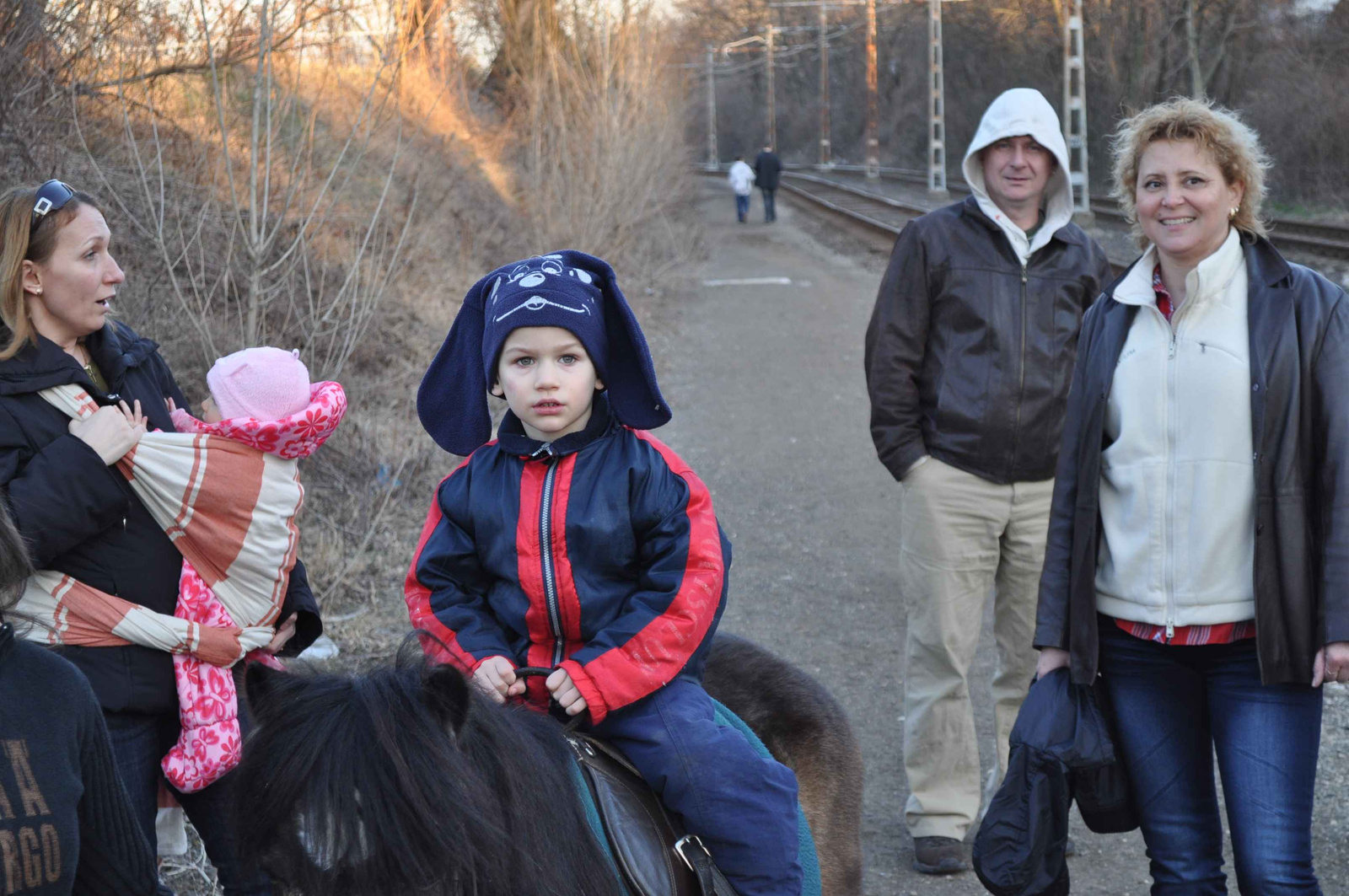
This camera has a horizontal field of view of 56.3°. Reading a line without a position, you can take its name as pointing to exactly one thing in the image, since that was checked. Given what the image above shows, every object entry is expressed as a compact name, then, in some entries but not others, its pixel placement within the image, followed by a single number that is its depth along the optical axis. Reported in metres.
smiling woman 3.02
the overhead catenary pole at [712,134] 73.62
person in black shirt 2.08
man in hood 4.41
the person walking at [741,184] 36.88
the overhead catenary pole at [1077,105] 26.66
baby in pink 3.05
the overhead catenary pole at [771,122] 70.56
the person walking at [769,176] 36.25
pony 1.92
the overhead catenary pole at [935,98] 37.19
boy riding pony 2.59
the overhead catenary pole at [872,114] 53.38
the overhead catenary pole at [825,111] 62.00
